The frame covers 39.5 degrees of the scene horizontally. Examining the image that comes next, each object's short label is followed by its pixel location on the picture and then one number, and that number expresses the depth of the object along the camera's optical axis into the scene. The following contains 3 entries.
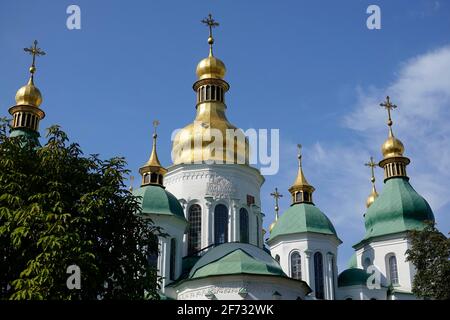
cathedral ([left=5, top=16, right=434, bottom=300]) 34.50
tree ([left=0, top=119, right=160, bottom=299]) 14.49
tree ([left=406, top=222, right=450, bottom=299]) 25.81
